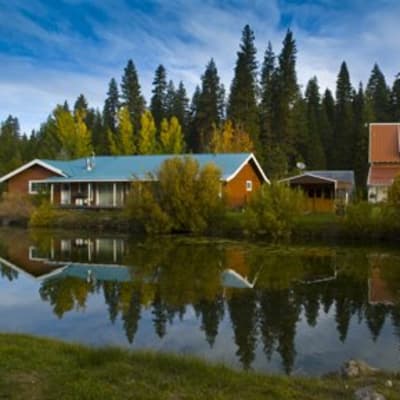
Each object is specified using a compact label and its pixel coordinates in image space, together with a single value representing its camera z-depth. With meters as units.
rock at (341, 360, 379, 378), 6.21
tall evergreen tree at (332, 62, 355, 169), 53.47
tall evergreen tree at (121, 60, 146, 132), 55.25
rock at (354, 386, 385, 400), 4.98
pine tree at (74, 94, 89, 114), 73.81
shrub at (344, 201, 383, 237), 23.72
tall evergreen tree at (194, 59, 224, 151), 52.44
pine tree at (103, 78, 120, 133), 60.40
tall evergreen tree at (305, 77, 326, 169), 52.72
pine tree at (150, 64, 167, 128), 58.97
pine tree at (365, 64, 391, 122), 58.50
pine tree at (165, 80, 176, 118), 61.67
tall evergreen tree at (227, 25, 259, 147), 47.44
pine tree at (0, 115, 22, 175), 51.36
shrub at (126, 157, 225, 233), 27.25
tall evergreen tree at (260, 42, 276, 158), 48.59
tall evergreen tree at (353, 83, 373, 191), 49.69
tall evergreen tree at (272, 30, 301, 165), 48.47
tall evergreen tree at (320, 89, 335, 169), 55.78
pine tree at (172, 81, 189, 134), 62.59
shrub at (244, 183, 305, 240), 24.91
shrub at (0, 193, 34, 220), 34.81
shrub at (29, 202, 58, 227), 32.94
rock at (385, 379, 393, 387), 5.54
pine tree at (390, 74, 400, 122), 56.57
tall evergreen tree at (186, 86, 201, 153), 55.27
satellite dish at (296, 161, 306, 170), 44.82
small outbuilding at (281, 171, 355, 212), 32.47
